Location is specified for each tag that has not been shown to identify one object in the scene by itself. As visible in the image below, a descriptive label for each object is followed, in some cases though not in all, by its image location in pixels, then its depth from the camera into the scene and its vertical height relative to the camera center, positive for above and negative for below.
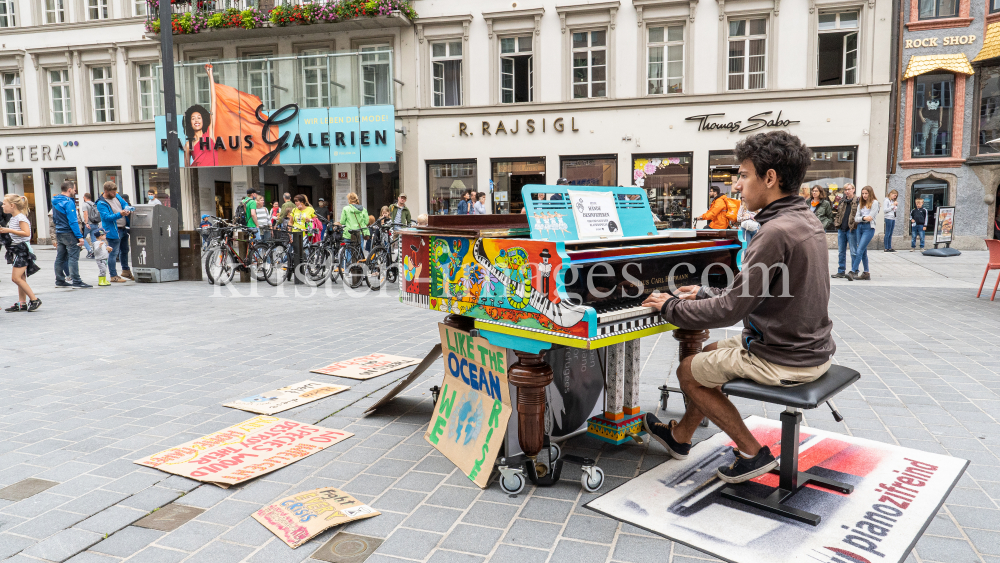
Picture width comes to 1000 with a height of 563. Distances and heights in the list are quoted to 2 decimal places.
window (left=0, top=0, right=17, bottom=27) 23.20 +7.46
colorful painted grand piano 2.87 -0.33
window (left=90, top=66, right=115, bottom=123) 22.66 +4.39
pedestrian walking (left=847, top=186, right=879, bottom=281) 11.33 -0.21
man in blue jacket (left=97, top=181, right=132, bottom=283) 11.89 +0.05
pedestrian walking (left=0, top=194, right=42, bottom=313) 8.32 -0.34
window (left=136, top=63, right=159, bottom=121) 22.38 +4.41
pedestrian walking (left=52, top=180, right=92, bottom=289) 10.08 -0.22
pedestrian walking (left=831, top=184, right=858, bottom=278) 11.70 -0.27
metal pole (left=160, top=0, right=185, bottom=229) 12.10 +2.37
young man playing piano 2.76 -0.36
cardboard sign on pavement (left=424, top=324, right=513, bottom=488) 3.27 -1.04
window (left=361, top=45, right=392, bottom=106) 19.41 +4.18
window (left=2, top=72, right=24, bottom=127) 23.36 +4.36
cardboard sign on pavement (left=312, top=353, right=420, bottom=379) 5.34 -1.28
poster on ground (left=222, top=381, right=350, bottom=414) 4.41 -1.29
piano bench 2.67 -0.93
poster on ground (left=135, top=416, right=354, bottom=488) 3.32 -1.30
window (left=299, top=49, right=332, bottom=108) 19.75 +4.20
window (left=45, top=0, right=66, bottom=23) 22.69 +7.35
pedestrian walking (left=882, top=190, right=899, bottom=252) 16.59 -0.08
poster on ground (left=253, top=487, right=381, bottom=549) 2.69 -1.30
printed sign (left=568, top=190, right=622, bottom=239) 3.32 +0.00
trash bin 12.18 -0.41
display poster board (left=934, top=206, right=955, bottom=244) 16.47 -0.37
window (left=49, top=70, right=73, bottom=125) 23.00 +4.34
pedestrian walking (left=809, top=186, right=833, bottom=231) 12.70 +0.12
